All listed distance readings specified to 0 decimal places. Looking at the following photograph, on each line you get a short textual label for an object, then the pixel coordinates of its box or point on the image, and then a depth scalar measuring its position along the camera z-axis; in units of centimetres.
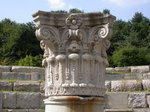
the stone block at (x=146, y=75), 1458
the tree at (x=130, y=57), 2827
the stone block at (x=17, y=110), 1014
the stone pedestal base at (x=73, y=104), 564
